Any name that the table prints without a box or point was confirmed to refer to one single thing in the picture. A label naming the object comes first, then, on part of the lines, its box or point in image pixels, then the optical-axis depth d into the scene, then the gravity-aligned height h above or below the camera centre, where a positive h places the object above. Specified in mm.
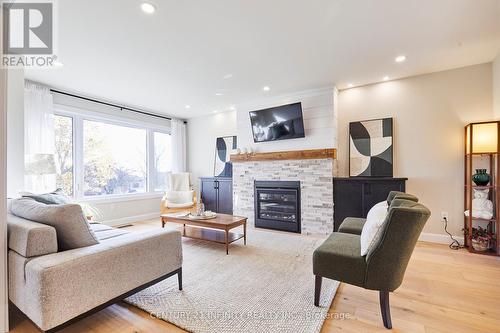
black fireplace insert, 4238 -740
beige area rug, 1681 -1124
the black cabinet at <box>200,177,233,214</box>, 5211 -631
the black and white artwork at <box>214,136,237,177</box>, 5582 +279
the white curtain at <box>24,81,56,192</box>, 3516 +619
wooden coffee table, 3064 -806
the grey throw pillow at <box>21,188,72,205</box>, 2204 -313
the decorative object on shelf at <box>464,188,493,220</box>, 2975 -520
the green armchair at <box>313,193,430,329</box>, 1508 -657
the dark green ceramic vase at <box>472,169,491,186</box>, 3014 -160
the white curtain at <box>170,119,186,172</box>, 5996 +555
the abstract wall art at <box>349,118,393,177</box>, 3799 +300
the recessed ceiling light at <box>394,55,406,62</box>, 3024 +1416
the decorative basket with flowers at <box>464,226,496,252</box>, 3037 -967
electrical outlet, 3455 -750
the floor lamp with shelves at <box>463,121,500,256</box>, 2955 -316
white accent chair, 4508 -629
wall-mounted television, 4250 +826
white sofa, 1323 -674
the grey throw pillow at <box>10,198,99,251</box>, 1570 -378
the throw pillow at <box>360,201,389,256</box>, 1645 -469
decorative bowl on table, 3334 -726
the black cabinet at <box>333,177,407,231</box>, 3537 -434
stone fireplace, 3984 -224
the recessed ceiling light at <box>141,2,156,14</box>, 2001 +1395
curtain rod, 4011 +1280
